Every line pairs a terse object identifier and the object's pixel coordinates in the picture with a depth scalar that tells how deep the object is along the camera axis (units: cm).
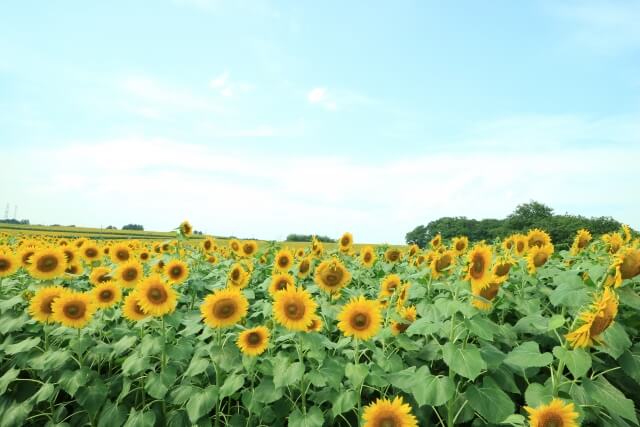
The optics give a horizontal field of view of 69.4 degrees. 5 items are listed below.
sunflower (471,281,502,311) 340
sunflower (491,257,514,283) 376
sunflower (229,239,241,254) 871
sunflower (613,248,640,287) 311
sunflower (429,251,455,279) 415
